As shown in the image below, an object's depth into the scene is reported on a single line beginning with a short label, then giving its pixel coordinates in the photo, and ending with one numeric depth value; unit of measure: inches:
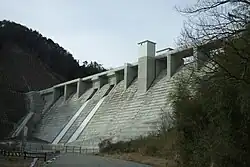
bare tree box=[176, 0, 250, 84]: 371.6
